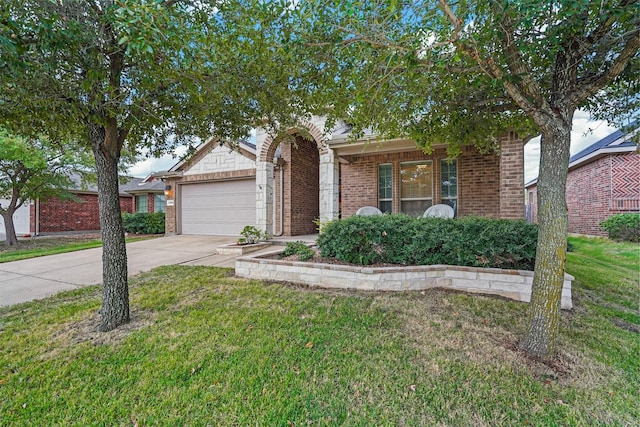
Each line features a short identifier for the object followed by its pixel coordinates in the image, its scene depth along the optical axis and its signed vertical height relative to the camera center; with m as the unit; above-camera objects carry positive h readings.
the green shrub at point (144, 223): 14.98 -0.49
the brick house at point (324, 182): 8.10 +1.02
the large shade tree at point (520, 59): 2.40 +1.54
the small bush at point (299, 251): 5.60 -0.81
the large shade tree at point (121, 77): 2.31 +1.44
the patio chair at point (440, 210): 7.76 +0.02
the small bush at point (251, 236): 8.91 -0.76
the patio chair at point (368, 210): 8.73 +0.05
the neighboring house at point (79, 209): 16.50 +0.34
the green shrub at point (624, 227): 10.26 -0.65
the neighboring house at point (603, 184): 10.91 +1.10
